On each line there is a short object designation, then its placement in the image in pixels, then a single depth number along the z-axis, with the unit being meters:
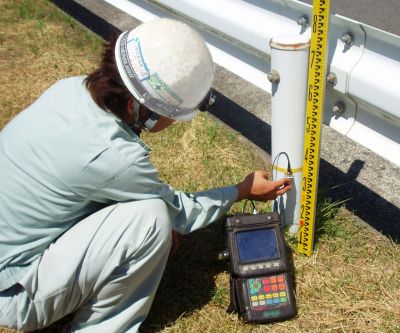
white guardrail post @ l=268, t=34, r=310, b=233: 2.09
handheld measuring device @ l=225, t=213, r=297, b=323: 2.39
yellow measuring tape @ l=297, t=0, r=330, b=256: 1.96
